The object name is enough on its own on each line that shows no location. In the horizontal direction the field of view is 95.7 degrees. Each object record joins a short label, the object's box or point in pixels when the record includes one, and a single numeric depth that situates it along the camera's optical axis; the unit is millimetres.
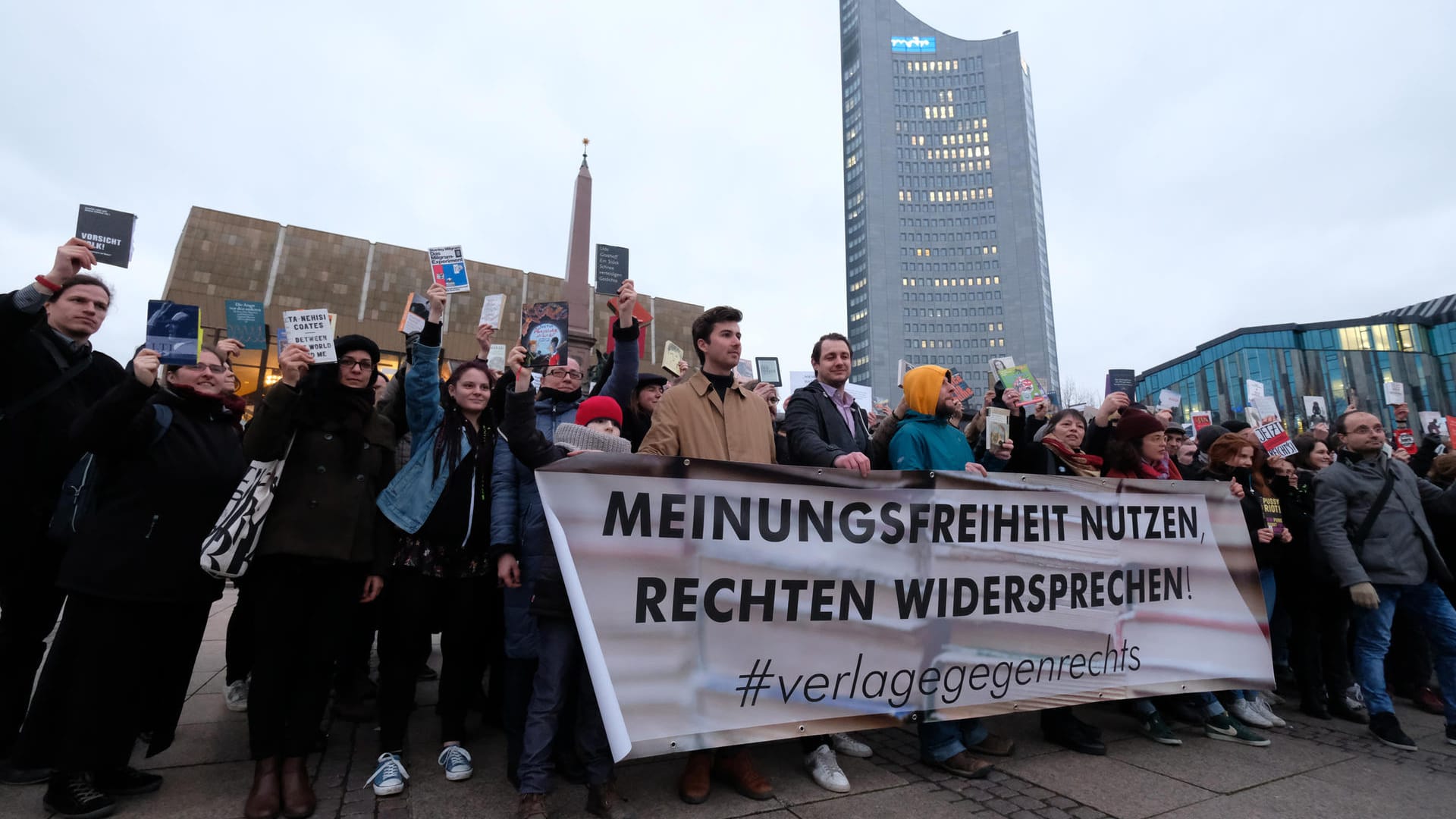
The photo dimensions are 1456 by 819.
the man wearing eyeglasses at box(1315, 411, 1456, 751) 4105
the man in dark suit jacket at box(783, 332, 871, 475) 3561
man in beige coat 3277
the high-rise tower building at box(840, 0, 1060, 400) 133375
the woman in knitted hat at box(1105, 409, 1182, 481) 4230
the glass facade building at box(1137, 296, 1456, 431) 62562
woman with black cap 2738
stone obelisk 22953
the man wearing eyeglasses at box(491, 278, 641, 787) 3010
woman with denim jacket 3123
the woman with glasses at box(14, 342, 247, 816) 2574
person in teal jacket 3318
